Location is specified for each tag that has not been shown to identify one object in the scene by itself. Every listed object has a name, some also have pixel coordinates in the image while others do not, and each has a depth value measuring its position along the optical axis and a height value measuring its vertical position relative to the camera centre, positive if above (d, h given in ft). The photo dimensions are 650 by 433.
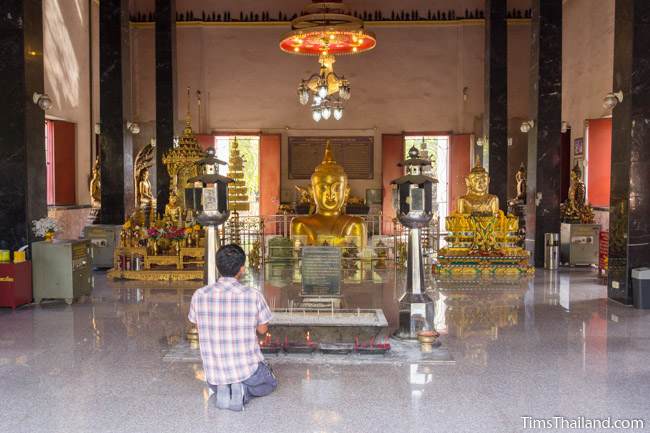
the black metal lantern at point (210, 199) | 20.21 +0.17
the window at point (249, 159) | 58.49 +3.96
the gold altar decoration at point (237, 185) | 45.85 +1.40
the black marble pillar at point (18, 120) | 26.11 +3.34
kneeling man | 13.55 -2.46
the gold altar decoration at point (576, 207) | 38.60 -0.17
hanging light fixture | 38.42 +9.97
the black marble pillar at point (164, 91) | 44.68 +7.57
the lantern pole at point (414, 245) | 19.54 -1.21
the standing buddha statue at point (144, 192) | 52.85 +1.02
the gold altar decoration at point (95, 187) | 46.95 +1.26
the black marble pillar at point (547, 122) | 37.27 +4.55
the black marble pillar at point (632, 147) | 25.32 +2.14
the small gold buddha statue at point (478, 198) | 35.55 +0.33
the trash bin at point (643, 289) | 24.58 -3.09
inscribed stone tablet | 25.40 -2.55
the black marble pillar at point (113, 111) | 38.58 +5.37
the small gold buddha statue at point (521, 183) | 51.19 +1.61
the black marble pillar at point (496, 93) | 43.19 +7.13
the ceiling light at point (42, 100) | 26.66 +4.16
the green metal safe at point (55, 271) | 25.64 -2.51
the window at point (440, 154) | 58.44 +4.31
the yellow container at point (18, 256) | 25.18 -1.90
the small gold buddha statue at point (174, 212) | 36.40 -0.40
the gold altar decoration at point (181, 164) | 40.34 +2.45
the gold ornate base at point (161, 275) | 31.35 -3.27
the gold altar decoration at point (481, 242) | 32.73 -1.90
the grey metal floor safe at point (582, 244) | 36.45 -2.18
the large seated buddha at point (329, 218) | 37.01 -0.76
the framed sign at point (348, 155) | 58.03 +4.25
